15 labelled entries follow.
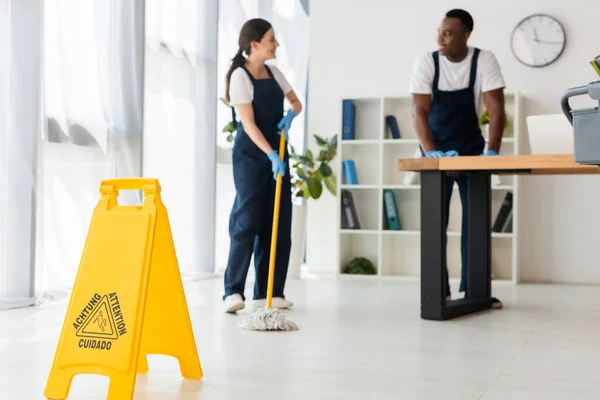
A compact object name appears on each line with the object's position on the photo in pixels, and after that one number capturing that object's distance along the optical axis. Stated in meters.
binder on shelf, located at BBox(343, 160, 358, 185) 5.41
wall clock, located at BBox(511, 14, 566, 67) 5.08
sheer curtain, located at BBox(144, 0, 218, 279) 4.34
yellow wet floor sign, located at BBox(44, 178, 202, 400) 1.72
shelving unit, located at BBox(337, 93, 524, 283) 5.16
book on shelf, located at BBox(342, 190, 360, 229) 5.38
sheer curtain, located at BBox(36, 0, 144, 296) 3.53
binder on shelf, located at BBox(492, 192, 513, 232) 5.00
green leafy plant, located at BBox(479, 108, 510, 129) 4.89
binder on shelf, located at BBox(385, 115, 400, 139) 5.33
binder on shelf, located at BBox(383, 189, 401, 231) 5.30
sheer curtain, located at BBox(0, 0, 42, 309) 3.29
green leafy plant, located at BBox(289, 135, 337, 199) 5.30
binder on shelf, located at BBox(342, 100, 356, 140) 5.41
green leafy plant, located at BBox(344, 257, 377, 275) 5.37
